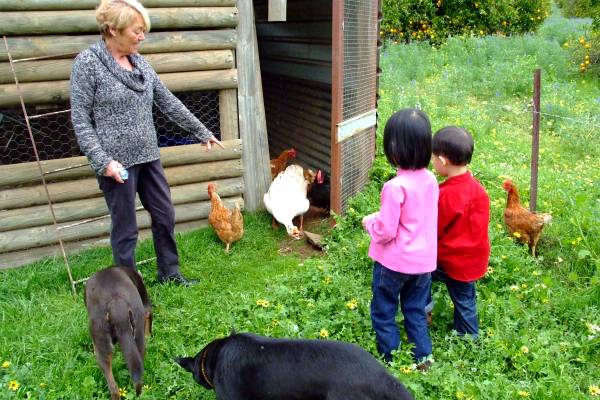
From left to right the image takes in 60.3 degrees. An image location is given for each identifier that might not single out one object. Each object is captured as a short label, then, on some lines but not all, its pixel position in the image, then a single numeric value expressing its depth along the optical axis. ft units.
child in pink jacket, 9.13
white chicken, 17.08
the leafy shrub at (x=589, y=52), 35.83
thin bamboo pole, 13.03
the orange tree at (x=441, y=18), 49.62
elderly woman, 10.97
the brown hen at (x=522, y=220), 14.49
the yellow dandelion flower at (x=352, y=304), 11.87
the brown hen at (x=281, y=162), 20.84
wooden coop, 14.35
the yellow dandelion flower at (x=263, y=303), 12.07
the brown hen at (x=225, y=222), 15.83
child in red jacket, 10.00
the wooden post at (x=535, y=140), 14.20
